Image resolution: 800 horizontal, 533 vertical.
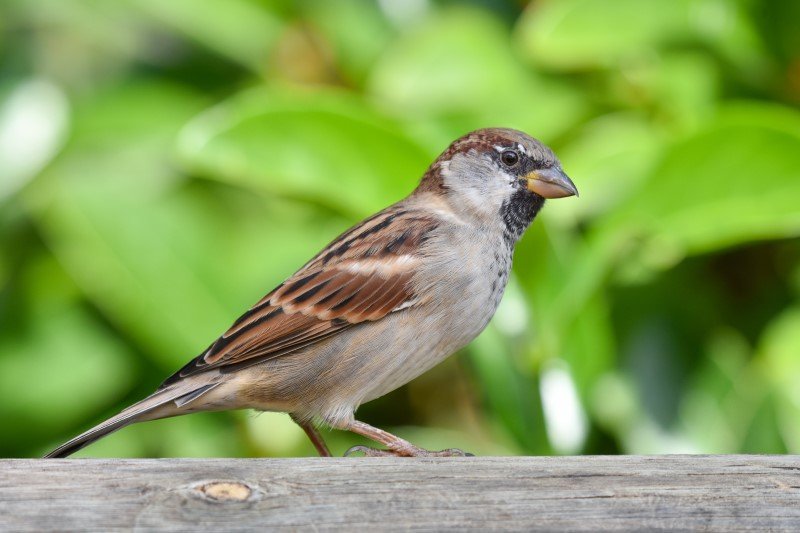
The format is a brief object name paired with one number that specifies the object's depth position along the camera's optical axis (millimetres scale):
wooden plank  2721
